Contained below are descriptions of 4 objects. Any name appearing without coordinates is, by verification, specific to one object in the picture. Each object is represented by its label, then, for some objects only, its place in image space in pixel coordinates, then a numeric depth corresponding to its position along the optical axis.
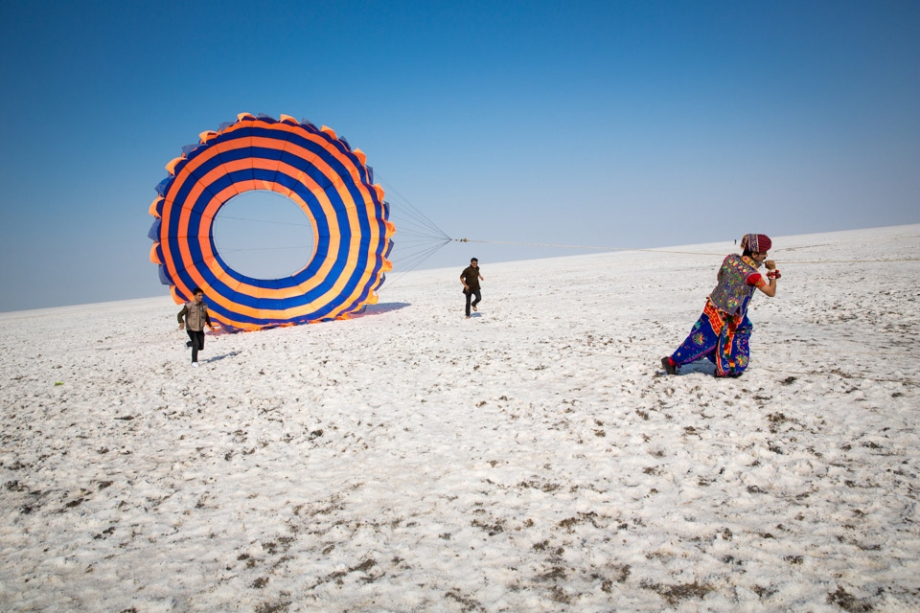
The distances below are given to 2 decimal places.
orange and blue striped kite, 11.17
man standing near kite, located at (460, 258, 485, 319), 13.04
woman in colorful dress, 5.76
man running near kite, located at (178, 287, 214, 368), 9.41
